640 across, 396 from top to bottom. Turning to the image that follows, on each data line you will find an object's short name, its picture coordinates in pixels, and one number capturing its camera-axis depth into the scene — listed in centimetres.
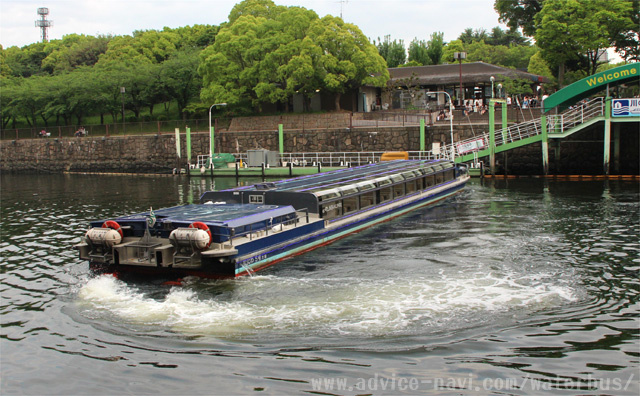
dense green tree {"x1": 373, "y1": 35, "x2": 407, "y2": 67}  8444
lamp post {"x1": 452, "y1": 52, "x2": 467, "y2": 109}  4753
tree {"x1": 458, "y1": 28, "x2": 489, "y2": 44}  11062
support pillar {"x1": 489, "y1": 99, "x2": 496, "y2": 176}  4069
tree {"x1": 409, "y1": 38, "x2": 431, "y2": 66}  8219
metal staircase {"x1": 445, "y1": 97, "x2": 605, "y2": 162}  3859
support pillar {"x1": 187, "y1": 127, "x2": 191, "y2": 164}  5622
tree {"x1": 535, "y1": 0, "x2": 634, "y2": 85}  5234
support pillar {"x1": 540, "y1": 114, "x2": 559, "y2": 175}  3881
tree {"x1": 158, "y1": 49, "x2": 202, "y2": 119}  6838
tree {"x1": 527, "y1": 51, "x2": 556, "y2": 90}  7506
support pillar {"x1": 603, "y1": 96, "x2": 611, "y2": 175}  3659
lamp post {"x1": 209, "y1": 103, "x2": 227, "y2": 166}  5527
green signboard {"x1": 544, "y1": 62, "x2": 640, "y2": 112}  3619
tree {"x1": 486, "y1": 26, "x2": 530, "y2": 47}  11588
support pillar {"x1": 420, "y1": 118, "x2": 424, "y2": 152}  4600
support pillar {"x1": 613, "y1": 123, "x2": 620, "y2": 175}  3847
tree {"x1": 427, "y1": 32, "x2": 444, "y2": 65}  8419
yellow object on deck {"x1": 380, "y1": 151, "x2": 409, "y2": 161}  3953
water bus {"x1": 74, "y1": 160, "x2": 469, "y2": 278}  1452
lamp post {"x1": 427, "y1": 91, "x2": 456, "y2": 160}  4206
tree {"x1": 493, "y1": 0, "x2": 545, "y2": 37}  6694
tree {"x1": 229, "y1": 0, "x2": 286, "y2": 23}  6828
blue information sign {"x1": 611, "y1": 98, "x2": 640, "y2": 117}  3609
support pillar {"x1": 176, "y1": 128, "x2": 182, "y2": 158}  5685
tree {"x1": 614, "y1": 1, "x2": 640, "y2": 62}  5458
